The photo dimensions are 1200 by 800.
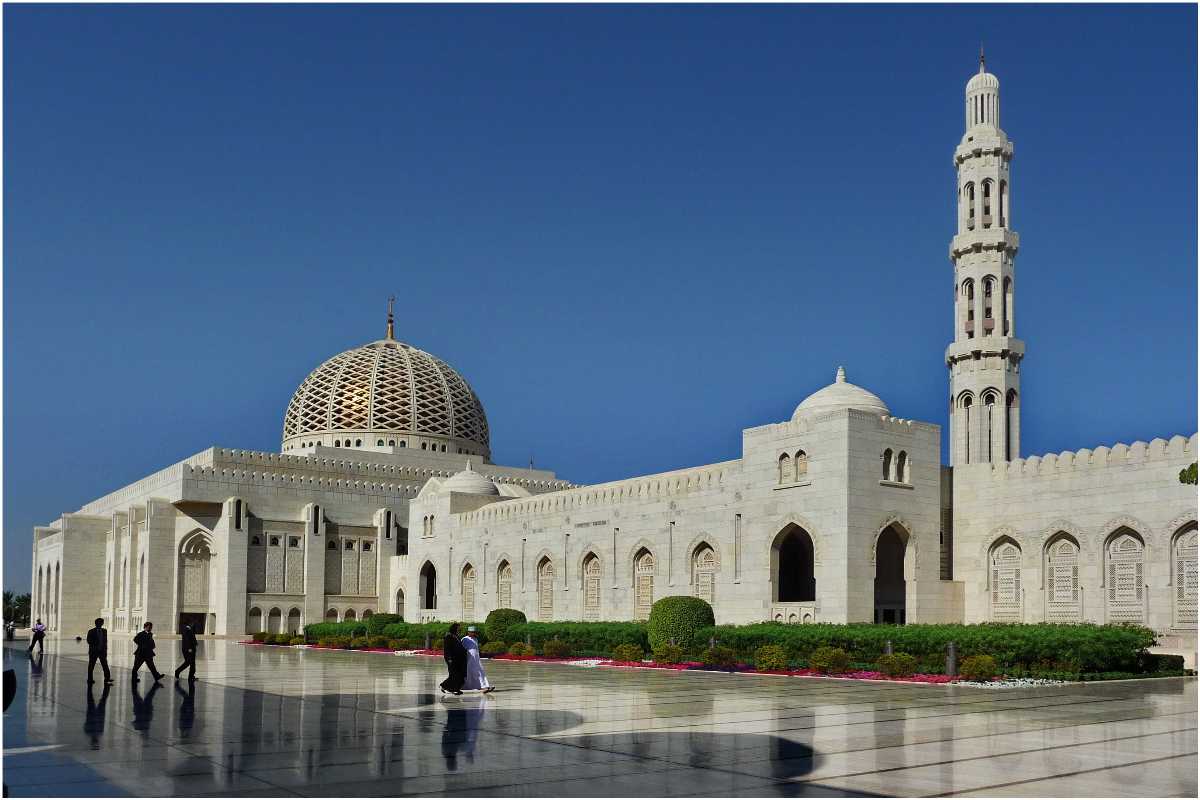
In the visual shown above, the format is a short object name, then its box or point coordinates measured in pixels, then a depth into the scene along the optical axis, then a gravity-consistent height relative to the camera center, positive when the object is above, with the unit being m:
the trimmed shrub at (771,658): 23.38 -2.62
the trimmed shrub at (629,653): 27.22 -2.97
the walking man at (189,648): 19.45 -2.12
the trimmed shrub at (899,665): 21.36 -2.50
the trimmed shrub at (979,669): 20.12 -2.40
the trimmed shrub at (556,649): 29.41 -3.14
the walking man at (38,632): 29.53 -2.88
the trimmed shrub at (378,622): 40.62 -3.60
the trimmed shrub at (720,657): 24.39 -2.75
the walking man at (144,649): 18.84 -2.07
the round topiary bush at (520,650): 30.00 -3.23
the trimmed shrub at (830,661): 22.33 -2.55
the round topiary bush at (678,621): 27.95 -2.33
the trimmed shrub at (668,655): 25.61 -2.83
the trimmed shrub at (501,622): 33.91 -2.95
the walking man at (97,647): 18.61 -2.02
